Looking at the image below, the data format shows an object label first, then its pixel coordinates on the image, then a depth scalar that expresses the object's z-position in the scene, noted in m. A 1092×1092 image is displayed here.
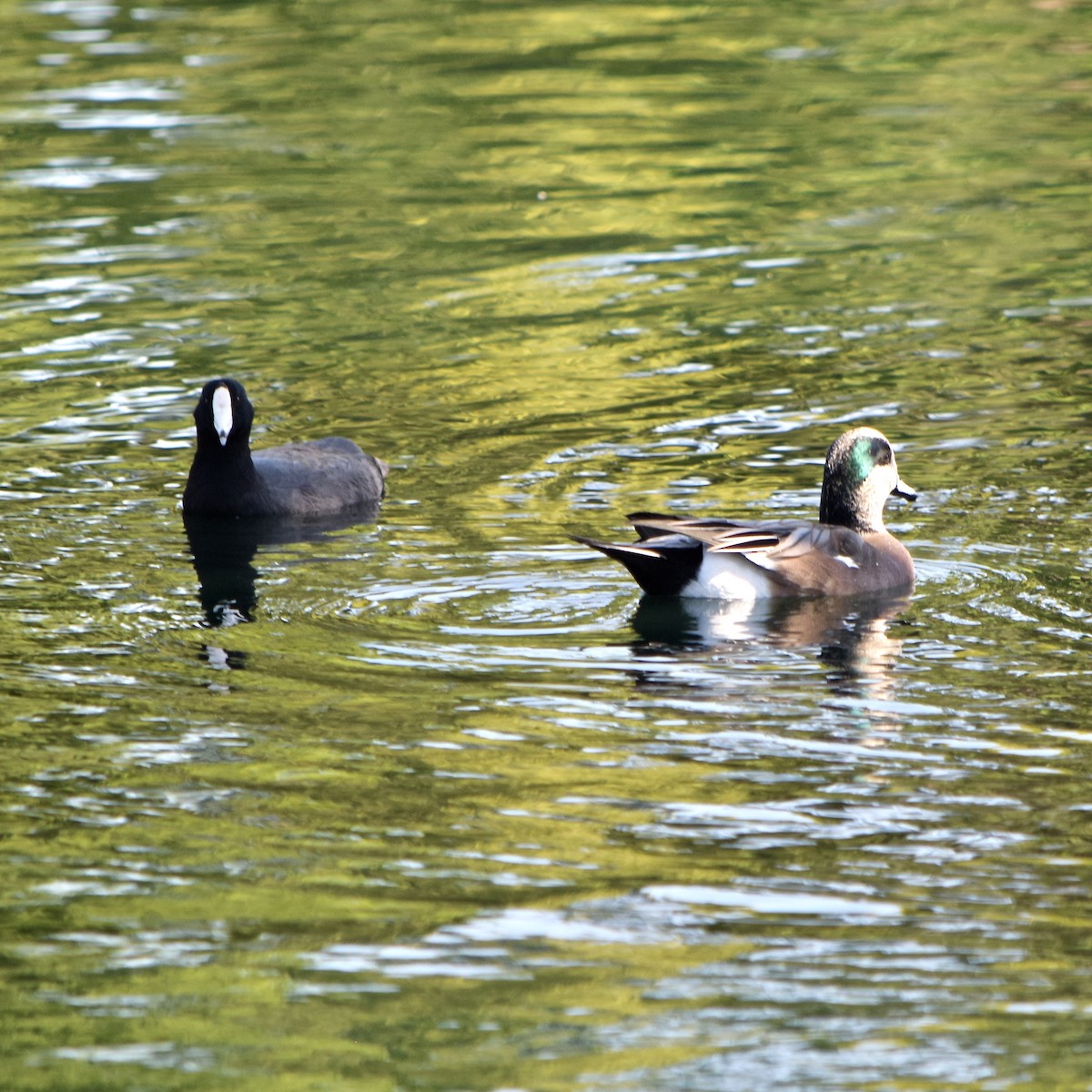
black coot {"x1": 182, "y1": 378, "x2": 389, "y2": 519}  24.12
